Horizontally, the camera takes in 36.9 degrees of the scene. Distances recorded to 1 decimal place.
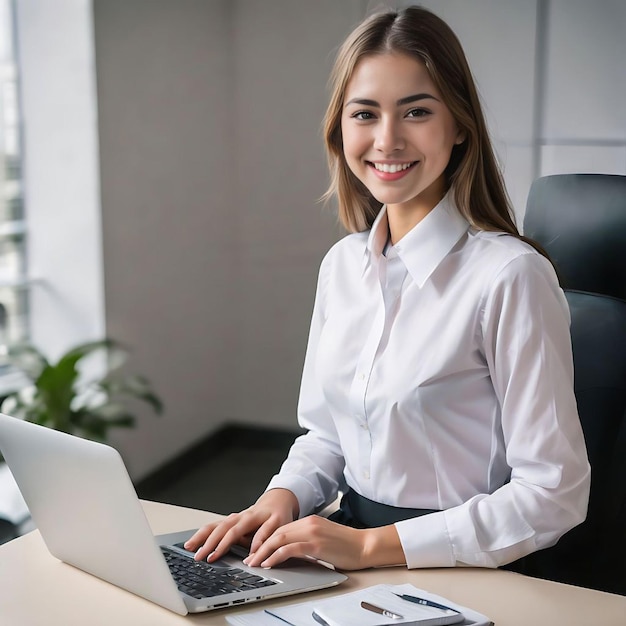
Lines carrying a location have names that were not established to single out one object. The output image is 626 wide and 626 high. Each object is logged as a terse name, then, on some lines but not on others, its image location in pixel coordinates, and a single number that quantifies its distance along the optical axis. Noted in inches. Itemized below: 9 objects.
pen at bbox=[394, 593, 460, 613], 41.0
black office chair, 57.0
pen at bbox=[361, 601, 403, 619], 40.2
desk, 42.2
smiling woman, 49.1
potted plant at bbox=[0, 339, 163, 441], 114.3
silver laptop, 41.8
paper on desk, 40.3
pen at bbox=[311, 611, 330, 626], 40.1
